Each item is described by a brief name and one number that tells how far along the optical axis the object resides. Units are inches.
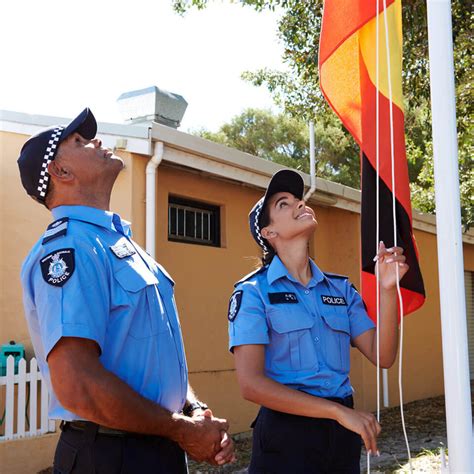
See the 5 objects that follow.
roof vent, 278.2
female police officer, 97.0
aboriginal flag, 95.7
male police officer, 71.4
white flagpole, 76.5
